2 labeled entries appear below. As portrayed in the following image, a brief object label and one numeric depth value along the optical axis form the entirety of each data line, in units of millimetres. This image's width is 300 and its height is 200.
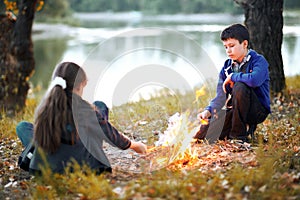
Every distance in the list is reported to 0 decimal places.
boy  3932
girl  3215
